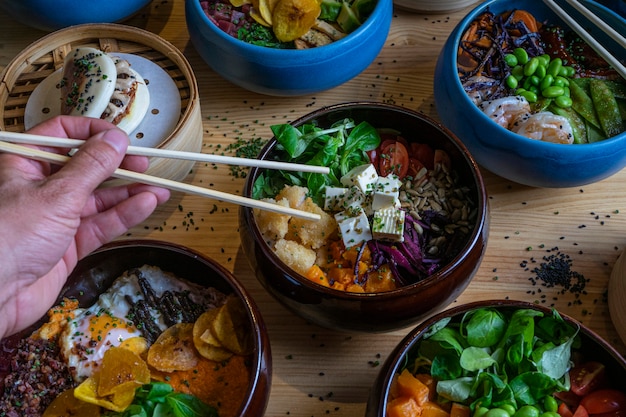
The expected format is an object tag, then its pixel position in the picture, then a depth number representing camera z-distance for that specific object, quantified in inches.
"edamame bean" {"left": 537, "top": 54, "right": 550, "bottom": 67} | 30.5
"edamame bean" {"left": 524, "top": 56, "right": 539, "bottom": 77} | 30.3
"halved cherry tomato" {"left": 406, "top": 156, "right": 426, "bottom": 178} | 28.6
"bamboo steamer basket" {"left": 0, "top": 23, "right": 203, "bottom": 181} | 29.0
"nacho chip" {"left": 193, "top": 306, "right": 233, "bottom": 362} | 25.2
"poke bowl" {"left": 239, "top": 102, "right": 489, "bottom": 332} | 25.1
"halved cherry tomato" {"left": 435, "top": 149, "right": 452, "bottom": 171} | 28.1
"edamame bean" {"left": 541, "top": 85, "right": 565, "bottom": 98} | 29.7
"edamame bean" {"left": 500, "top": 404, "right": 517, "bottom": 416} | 23.5
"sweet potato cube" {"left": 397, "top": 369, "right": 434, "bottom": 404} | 24.0
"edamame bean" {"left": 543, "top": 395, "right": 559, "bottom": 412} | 24.0
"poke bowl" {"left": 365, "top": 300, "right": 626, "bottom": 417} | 23.9
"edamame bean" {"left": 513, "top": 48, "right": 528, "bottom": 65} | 30.7
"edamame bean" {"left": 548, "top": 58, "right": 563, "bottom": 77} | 30.3
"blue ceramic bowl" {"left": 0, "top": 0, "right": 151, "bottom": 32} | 31.1
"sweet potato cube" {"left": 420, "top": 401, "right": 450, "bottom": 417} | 24.0
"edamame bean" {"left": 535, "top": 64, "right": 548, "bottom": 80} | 30.4
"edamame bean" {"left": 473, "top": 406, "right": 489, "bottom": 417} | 23.5
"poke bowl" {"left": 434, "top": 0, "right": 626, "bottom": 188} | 27.9
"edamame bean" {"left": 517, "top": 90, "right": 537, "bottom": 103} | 29.8
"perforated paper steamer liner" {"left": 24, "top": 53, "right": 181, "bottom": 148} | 28.8
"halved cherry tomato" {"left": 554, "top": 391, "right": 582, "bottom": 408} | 24.6
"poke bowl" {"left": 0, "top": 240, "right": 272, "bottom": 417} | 24.5
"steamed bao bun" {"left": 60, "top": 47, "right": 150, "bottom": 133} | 27.9
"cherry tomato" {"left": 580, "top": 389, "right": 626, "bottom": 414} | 23.9
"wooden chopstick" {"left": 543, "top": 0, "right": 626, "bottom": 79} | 28.7
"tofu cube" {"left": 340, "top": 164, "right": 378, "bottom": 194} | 27.2
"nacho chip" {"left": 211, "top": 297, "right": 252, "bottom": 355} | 25.1
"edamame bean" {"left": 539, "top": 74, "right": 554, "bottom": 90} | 30.0
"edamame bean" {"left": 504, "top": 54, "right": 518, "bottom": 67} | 30.8
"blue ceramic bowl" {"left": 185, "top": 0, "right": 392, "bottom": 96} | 29.4
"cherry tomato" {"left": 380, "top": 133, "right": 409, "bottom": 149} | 28.8
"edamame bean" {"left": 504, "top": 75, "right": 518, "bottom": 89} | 30.2
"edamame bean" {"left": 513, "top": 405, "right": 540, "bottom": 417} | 23.5
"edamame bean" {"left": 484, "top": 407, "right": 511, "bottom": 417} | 23.3
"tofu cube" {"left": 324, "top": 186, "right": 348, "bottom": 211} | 27.3
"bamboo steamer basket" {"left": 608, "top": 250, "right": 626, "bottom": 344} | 26.7
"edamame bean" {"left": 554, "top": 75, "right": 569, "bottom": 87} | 30.0
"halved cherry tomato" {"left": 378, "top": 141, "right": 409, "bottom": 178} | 28.5
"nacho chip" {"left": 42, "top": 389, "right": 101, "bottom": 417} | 24.6
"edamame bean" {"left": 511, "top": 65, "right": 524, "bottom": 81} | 30.7
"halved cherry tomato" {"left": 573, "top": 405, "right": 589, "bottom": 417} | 24.1
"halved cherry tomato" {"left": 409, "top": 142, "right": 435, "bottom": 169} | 28.5
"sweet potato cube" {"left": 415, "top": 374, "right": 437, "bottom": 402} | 24.4
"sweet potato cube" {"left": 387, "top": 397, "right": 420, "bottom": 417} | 23.7
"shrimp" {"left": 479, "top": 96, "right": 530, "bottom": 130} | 29.1
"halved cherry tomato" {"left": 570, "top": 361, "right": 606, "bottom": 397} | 24.4
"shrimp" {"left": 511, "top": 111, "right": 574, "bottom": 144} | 28.4
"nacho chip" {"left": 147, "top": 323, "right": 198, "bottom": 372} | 25.2
